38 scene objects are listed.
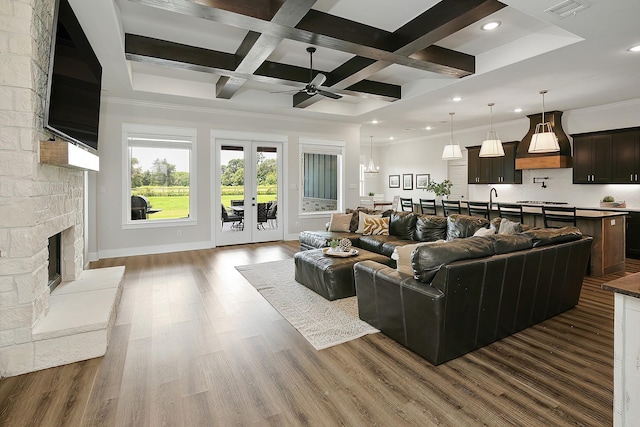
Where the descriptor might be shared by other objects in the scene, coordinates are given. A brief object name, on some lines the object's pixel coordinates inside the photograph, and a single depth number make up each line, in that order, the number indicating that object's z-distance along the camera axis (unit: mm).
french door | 7246
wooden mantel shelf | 2543
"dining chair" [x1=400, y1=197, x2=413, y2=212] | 8116
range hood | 7125
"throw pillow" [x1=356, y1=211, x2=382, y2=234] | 5918
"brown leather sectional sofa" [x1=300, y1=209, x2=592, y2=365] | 2432
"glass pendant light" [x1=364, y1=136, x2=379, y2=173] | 10836
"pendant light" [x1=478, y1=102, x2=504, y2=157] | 6391
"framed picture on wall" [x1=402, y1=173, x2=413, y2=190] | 11547
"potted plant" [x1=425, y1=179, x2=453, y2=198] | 8537
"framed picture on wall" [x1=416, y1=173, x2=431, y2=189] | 10883
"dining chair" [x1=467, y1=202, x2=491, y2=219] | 6238
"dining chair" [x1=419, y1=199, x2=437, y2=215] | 7453
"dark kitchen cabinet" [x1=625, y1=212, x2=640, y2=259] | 6004
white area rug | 3000
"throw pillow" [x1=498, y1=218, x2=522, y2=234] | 3837
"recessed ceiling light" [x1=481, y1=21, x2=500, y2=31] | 3818
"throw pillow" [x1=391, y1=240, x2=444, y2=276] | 2805
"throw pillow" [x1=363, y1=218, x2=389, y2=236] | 5738
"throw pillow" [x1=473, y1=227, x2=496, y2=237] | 3879
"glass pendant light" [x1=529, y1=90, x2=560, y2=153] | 5586
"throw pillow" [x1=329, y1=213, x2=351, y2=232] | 6066
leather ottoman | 3852
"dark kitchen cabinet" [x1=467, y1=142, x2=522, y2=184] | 8195
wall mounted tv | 2607
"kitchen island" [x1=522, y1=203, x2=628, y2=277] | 4949
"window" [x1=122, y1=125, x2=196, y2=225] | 6328
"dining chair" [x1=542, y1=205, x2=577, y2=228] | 5090
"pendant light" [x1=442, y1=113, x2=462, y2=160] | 6879
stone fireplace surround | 2311
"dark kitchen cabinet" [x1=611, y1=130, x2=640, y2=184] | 6207
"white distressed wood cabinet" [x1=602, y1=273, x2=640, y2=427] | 1568
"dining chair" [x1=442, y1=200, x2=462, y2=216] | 6867
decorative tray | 4165
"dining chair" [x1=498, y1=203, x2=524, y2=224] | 5703
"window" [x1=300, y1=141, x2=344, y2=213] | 8180
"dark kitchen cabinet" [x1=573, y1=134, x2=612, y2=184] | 6590
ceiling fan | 4541
